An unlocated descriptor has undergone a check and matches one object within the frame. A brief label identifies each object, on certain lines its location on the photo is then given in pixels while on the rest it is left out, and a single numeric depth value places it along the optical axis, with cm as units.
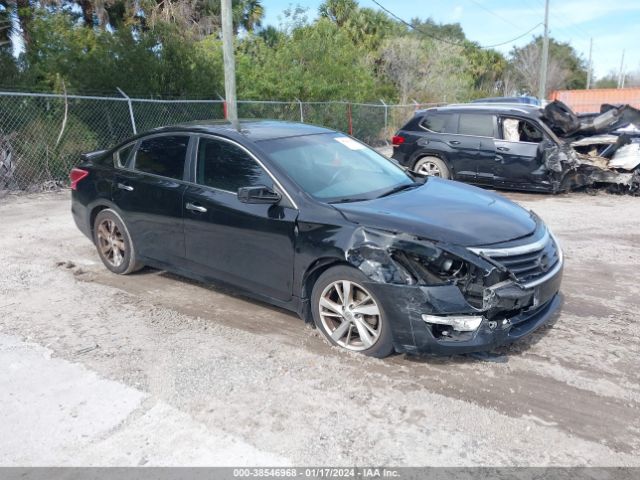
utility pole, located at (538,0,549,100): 3184
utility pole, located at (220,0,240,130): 1141
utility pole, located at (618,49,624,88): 7596
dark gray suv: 1009
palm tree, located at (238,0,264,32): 2884
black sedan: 366
